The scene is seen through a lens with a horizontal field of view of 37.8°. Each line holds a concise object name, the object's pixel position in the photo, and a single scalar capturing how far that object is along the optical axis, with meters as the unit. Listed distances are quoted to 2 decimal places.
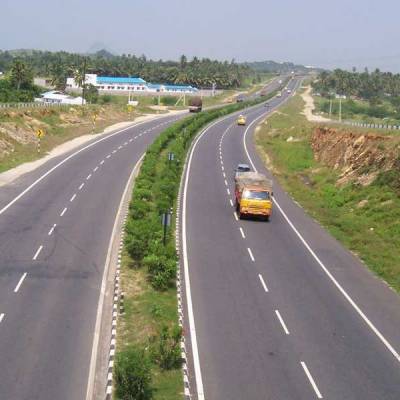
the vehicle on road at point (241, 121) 100.39
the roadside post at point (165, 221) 26.38
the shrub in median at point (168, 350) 16.69
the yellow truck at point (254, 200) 36.00
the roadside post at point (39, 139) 54.97
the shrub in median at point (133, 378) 14.12
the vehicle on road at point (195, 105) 120.62
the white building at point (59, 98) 120.88
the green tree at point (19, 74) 121.94
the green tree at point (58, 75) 168.62
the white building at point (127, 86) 176.75
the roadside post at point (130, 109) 103.47
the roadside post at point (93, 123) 78.91
